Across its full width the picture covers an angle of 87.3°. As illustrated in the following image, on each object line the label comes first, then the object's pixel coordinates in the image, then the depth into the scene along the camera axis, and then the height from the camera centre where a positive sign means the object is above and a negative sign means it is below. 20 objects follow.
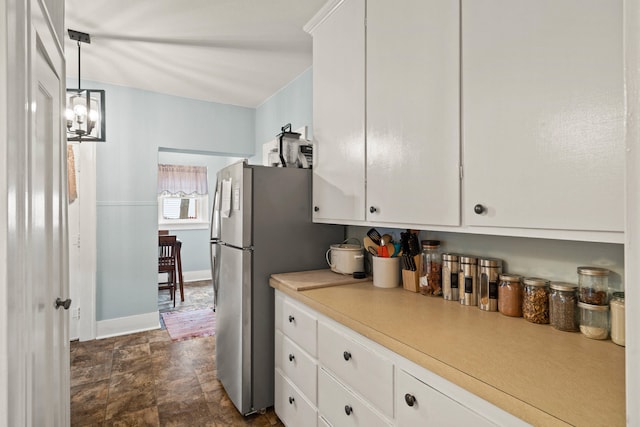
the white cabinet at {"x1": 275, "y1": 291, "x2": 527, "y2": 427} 0.94 -0.62
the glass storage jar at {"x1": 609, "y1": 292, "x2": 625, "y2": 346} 1.03 -0.34
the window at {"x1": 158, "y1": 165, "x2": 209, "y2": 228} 5.81 +0.26
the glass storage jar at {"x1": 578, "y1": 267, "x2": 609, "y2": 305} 1.11 -0.25
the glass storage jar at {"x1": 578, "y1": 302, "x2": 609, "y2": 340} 1.09 -0.36
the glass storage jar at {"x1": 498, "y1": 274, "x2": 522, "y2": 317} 1.32 -0.33
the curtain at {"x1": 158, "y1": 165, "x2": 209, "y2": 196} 5.78 +0.55
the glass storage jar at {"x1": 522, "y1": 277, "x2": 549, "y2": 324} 1.25 -0.34
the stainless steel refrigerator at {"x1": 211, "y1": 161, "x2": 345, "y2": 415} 2.00 -0.27
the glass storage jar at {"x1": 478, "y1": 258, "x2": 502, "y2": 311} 1.40 -0.30
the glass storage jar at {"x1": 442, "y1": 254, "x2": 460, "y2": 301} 1.57 -0.31
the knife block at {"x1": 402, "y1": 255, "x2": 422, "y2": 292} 1.75 -0.35
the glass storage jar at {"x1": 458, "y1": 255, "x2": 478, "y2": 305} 1.49 -0.31
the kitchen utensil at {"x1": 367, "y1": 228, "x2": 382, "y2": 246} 2.05 -0.15
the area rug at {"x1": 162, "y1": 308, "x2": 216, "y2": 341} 3.43 -1.26
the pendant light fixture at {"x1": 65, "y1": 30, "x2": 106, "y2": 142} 2.32 +0.69
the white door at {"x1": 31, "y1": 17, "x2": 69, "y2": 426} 1.01 -0.12
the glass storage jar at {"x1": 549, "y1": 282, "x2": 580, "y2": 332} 1.17 -0.34
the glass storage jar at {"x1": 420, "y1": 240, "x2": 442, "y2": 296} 1.67 -0.29
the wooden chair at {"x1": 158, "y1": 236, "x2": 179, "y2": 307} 4.52 -0.63
